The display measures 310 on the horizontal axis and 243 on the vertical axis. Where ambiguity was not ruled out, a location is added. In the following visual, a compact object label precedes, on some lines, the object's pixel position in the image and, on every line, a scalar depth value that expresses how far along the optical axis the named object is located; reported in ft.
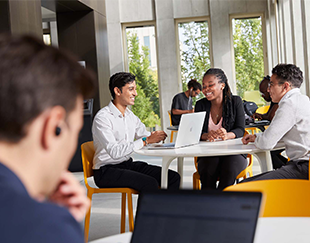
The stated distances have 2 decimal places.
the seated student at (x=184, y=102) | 24.30
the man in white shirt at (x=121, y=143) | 9.25
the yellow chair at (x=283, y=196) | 5.34
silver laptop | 9.14
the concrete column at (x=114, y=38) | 31.91
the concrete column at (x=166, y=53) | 31.30
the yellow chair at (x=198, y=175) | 10.63
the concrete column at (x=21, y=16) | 13.93
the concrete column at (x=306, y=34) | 16.01
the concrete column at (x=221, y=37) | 30.53
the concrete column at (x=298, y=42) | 18.62
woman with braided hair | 10.50
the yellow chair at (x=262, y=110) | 21.26
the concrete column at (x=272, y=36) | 27.73
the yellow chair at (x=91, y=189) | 9.14
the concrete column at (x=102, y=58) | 22.75
